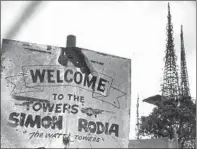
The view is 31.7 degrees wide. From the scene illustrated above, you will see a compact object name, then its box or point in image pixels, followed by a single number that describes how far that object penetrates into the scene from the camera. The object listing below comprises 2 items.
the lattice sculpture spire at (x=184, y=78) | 37.66
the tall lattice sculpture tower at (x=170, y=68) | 34.84
